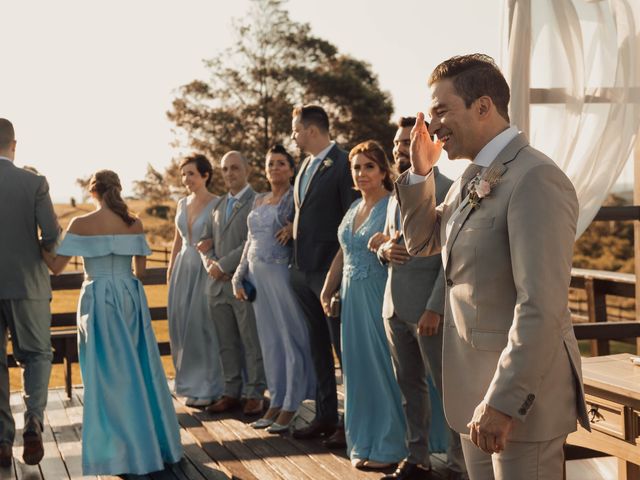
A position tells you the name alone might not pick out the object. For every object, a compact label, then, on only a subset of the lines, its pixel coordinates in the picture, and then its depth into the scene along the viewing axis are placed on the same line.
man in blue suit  4.99
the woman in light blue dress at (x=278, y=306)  5.54
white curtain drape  4.10
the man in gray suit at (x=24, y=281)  4.92
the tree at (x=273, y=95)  24.53
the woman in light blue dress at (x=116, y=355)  4.61
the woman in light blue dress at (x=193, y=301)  6.44
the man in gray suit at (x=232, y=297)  6.12
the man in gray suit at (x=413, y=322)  3.95
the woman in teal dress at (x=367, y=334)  4.45
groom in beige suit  1.94
